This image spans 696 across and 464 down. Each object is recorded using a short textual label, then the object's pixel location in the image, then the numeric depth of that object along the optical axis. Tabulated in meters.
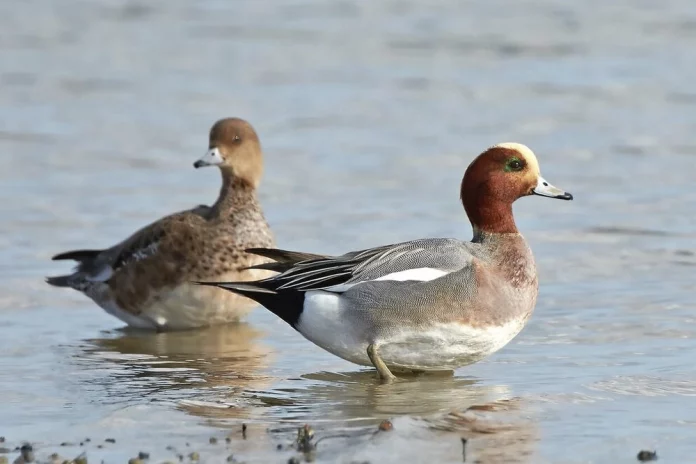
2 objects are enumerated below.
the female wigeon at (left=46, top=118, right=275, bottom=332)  15.95
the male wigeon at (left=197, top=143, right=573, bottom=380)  12.56
